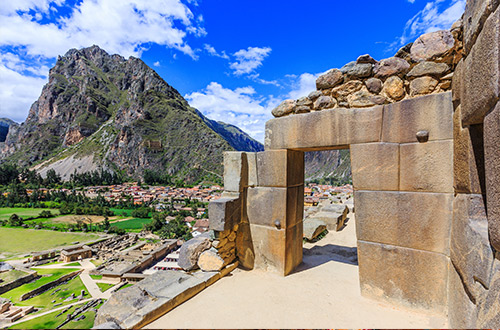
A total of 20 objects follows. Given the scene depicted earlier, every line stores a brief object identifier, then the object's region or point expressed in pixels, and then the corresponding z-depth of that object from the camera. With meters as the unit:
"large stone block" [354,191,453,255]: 2.68
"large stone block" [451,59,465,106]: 2.27
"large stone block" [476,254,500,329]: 1.51
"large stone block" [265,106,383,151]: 3.14
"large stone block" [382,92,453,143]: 2.66
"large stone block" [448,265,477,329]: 1.99
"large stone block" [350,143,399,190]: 2.97
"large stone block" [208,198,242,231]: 3.88
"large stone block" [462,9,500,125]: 1.49
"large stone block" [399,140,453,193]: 2.65
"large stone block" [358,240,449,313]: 2.70
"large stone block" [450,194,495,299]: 1.77
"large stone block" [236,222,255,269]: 4.27
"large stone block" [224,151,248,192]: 4.22
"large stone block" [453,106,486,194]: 2.06
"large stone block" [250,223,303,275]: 3.93
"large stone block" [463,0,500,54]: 1.63
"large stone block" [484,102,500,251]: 1.50
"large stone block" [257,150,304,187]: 3.92
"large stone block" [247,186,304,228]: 3.94
